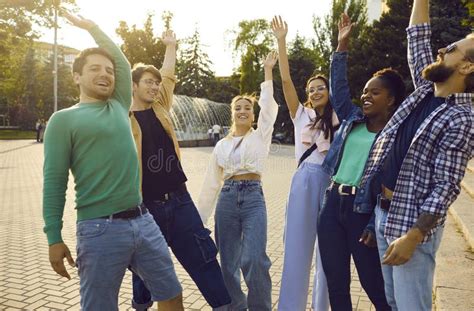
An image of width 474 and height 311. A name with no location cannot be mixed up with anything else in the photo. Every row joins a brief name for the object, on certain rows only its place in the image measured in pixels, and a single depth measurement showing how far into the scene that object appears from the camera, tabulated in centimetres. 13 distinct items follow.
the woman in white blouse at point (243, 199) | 365
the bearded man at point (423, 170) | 213
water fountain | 3362
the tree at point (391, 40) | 2305
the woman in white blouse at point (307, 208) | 359
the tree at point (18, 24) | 2353
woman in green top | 295
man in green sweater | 246
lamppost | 3059
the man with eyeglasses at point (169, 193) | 337
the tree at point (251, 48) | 4328
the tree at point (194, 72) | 5738
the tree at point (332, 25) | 3722
